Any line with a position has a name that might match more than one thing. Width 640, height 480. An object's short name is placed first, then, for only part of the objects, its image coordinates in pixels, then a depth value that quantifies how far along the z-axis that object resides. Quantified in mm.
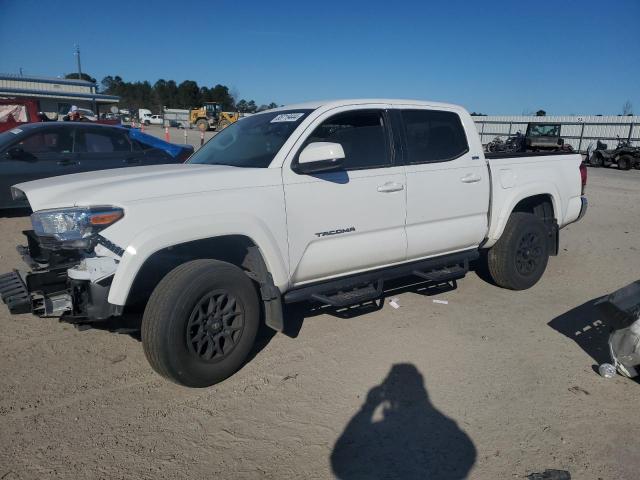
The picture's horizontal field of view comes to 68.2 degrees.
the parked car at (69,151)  7711
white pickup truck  2988
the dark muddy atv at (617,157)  22766
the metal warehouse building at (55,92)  34688
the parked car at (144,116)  64356
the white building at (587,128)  32844
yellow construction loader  48031
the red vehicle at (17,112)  13789
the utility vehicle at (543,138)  26250
